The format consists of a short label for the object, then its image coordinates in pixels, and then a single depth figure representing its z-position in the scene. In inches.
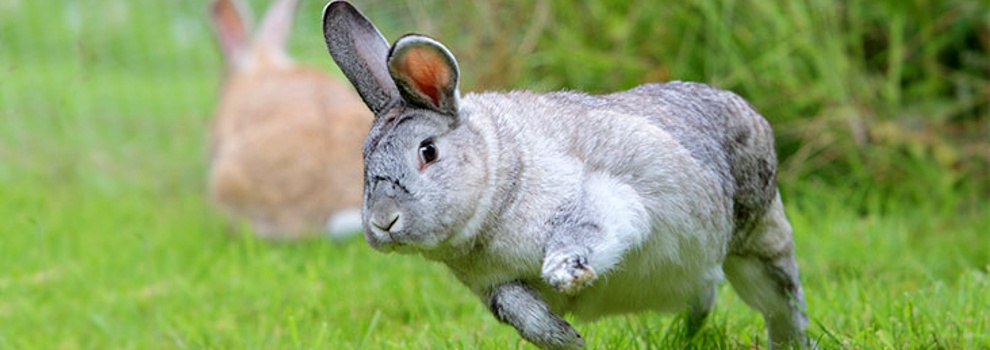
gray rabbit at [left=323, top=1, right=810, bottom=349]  255.6
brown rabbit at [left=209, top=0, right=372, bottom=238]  528.1
